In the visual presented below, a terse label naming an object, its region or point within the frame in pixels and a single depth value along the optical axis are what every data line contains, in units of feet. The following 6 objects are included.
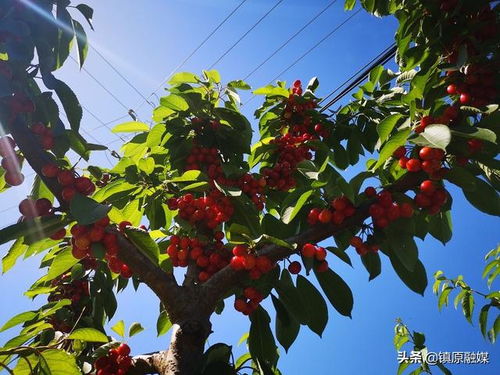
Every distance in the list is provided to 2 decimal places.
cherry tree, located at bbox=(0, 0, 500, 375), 1.74
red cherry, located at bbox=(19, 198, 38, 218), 1.73
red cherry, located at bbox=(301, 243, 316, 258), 1.99
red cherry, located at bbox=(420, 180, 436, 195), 1.87
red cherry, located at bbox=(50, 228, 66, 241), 1.85
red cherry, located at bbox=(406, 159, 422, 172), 1.86
